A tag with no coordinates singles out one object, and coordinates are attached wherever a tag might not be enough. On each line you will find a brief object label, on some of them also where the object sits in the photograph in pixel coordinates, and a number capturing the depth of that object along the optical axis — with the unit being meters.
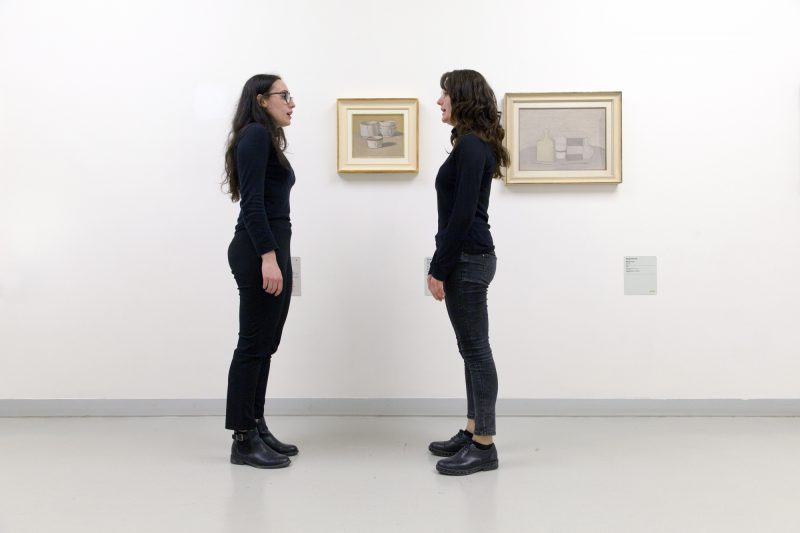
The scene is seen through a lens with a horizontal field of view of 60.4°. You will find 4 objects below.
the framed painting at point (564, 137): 3.10
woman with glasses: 2.36
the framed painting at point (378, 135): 3.11
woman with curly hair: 2.35
